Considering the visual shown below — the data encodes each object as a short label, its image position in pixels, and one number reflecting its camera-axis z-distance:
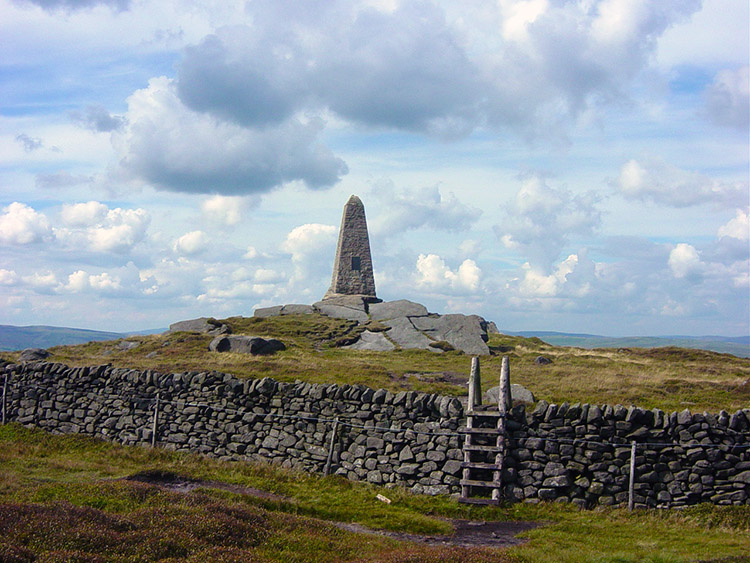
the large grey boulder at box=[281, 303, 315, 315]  53.66
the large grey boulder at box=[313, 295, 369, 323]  50.34
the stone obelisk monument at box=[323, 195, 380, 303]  53.97
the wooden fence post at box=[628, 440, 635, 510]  12.27
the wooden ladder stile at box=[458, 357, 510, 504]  12.89
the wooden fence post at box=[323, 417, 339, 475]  14.92
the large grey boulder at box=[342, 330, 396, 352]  41.69
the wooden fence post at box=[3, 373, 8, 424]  20.52
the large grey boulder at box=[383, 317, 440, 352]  42.28
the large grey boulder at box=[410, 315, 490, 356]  42.28
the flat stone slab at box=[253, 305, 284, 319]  55.66
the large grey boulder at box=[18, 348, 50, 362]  34.97
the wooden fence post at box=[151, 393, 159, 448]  17.48
